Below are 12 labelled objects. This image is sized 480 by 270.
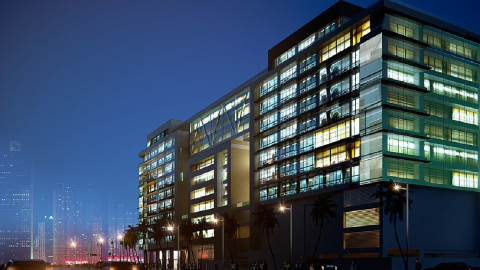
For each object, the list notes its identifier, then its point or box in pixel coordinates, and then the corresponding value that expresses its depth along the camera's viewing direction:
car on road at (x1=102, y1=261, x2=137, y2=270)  37.28
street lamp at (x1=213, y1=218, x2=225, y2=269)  102.62
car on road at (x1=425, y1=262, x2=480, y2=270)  56.09
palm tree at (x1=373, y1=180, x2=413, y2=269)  68.81
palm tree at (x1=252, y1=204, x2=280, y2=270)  92.31
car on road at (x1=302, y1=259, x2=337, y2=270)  58.38
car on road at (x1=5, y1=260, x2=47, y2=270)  30.12
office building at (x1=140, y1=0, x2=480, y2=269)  76.00
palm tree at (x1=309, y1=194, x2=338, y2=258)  80.00
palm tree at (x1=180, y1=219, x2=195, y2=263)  123.75
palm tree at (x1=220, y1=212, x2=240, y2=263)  108.50
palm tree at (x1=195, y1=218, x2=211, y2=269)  119.81
